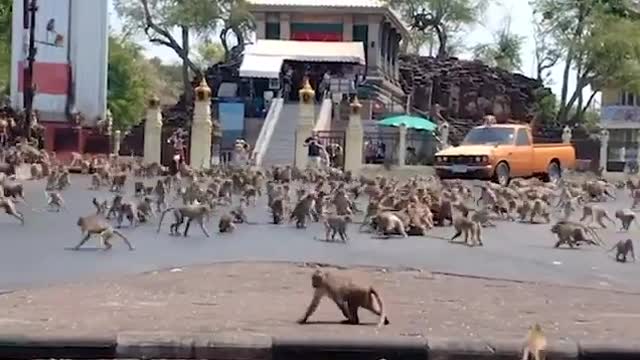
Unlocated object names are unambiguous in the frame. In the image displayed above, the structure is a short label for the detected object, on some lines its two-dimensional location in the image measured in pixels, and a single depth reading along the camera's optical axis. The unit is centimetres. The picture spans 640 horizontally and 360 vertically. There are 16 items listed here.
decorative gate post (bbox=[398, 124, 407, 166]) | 4278
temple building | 5375
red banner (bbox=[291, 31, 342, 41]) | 5669
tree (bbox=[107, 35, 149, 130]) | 7581
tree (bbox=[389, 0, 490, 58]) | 7512
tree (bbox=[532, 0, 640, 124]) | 6094
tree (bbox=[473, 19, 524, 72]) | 8175
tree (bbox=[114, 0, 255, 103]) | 6594
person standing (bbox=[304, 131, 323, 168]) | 3662
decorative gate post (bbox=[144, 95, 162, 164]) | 3919
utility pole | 3753
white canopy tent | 5247
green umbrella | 4662
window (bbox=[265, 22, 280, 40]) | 5722
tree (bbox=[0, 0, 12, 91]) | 5422
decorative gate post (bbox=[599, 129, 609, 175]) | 4736
